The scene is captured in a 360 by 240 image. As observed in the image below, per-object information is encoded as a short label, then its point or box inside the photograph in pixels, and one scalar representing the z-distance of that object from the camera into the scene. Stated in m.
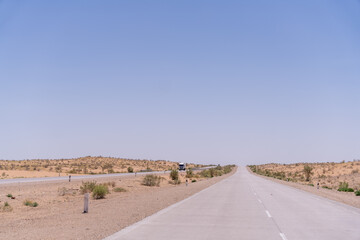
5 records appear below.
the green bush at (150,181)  44.31
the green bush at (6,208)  20.05
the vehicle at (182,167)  109.12
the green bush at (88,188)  30.20
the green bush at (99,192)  26.72
